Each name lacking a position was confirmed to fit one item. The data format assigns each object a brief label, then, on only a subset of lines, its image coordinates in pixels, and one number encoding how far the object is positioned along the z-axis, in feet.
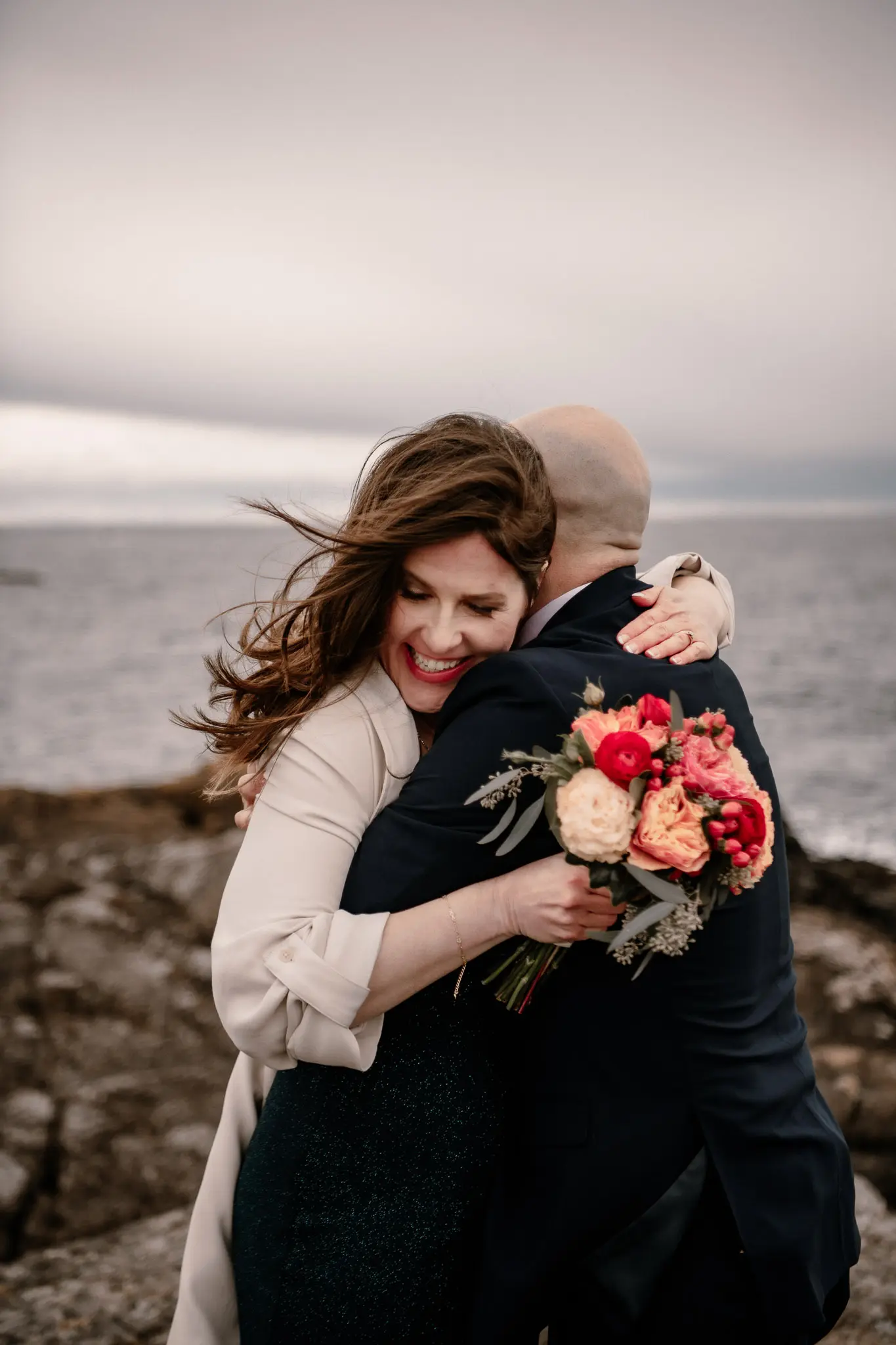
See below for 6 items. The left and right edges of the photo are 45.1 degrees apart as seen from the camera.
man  7.39
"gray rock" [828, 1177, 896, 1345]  13.10
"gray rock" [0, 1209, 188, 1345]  13.24
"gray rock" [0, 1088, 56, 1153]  18.90
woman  7.36
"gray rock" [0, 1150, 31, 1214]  17.65
